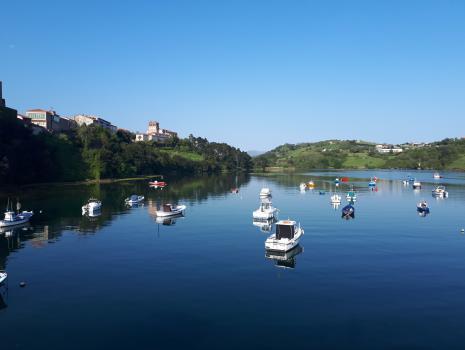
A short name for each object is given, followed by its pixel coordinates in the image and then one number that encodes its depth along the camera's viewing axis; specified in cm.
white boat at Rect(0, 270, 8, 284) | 4256
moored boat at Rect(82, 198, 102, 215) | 10179
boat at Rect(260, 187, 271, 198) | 13700
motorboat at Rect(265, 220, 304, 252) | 5988
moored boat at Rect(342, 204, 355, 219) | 9931
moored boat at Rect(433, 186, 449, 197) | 15288
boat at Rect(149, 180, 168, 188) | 19400
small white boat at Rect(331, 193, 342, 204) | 12404
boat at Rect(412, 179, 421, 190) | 19060
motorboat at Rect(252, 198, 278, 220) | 9229
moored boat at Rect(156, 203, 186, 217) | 9675
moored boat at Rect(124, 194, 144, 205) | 12169
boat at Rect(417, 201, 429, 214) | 10781
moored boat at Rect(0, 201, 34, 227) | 8062
